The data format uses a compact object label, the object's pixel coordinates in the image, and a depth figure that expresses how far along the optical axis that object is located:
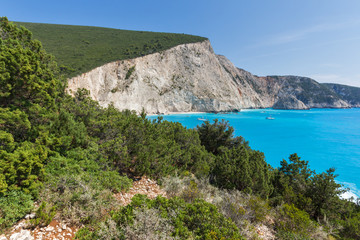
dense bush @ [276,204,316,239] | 5.42
